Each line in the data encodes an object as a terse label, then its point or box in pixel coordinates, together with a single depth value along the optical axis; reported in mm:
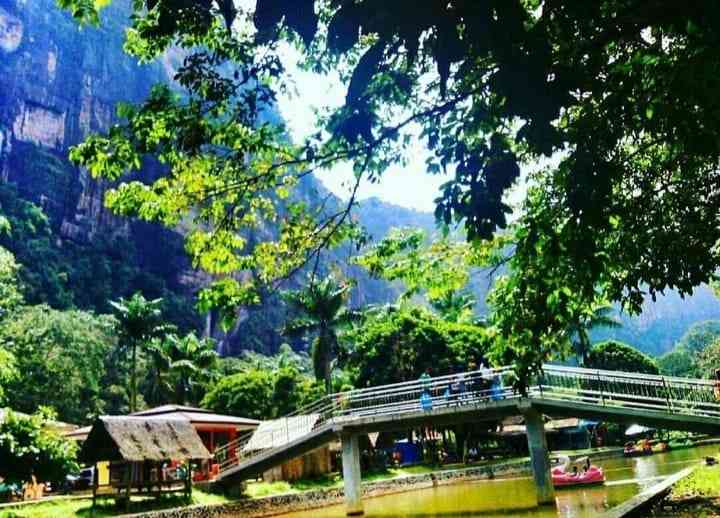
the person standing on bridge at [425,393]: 20309
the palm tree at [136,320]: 40750
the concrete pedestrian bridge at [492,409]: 16344
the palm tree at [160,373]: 44875
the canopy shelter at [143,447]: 18312
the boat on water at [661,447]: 35531
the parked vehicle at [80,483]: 23719
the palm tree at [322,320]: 39594
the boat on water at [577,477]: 20781
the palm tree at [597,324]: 43688
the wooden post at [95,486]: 17584
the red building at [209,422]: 25664
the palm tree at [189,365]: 45719
